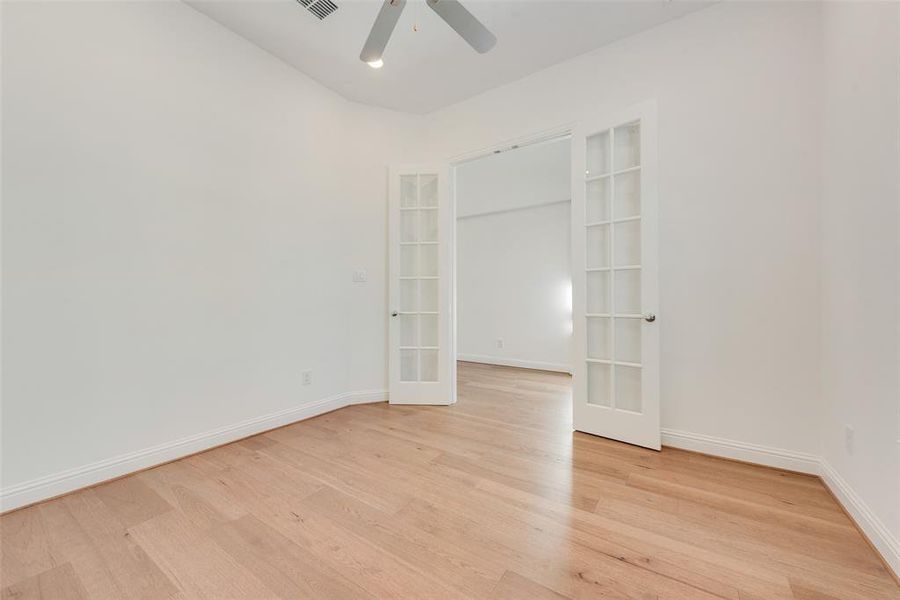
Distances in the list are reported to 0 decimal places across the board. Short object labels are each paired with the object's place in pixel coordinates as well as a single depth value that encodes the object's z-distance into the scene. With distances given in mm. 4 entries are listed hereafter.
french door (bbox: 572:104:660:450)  2232
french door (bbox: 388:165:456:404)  3182
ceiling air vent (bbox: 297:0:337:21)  2070
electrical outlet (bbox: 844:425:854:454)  1564
